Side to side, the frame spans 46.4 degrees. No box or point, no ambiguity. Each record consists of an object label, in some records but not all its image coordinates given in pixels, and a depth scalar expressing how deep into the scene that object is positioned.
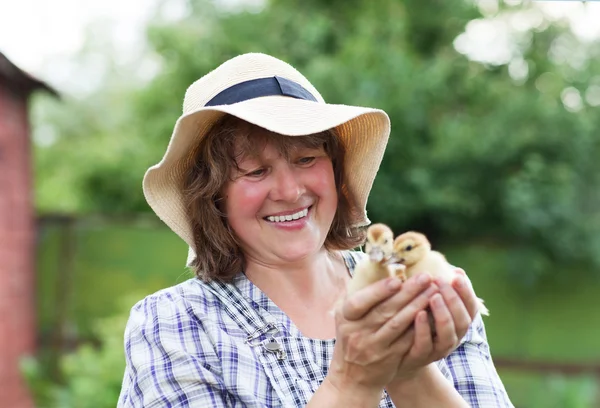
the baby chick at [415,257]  1.77
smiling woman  1.78
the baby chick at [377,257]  1.73
